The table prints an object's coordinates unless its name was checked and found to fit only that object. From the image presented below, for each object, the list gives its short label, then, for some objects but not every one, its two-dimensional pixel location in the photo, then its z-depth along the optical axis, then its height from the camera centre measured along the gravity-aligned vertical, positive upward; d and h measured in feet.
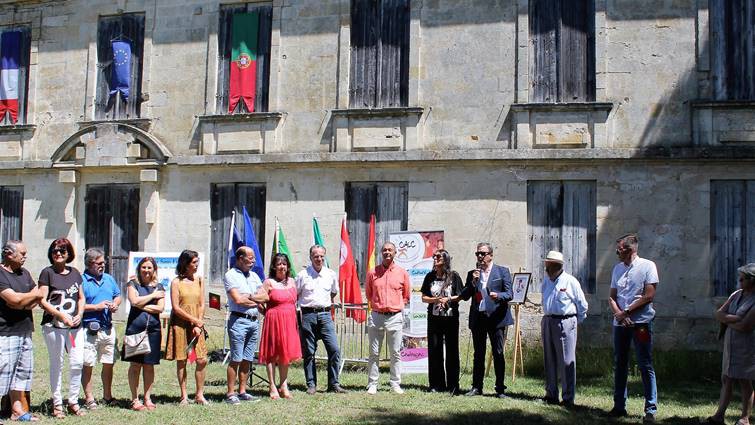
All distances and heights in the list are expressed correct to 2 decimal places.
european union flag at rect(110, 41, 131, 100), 52.65 +12.25
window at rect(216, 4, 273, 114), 50.44 +12.40
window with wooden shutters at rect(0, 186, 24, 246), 55.01 +2.33
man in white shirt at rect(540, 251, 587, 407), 29.30 -2.65
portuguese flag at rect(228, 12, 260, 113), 50.44 +12.30
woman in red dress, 30.22 -3.05
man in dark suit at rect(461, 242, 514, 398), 31.04 -2.25
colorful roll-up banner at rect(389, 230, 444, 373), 35.60 -1.30
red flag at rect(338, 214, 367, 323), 39.47 -1.30
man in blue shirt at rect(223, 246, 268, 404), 29.14 -2.59
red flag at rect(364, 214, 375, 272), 40.05 +0.19
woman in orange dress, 27.78 -2.40
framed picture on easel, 35.09 -1.43
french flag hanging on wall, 55.36 +12.26
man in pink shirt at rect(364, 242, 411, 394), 31.89 -2.60
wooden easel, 35.96 -4.19
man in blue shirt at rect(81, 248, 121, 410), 27.32 -2.37
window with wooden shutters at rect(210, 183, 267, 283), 50.19 +2.48
